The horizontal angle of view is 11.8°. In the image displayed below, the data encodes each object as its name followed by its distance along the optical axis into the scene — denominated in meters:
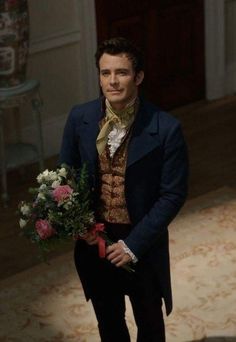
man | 3.57
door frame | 9.00
